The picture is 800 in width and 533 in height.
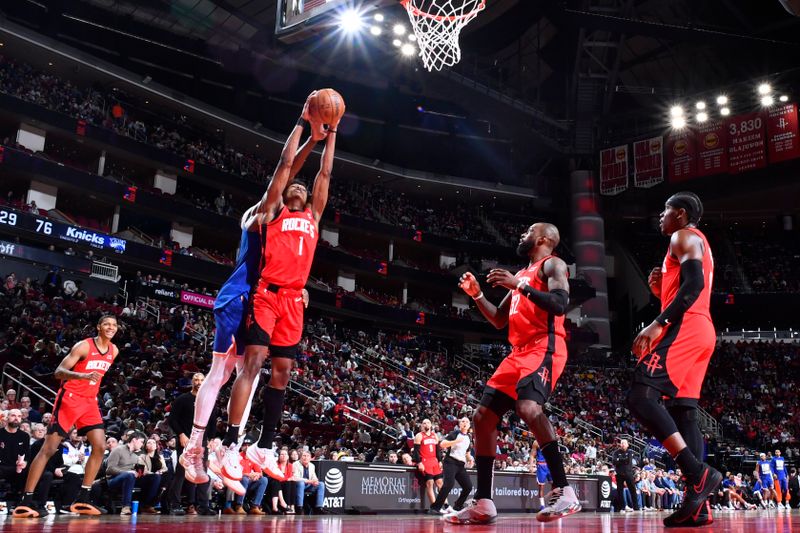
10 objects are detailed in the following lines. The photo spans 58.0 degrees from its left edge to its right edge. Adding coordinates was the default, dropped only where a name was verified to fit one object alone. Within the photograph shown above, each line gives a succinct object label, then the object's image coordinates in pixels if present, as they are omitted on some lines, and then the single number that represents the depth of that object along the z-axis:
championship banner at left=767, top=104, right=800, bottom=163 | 28.11
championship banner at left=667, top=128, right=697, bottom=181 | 30.98
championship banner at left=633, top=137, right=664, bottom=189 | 31.45
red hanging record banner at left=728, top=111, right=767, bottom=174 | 29.08
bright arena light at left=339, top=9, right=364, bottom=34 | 8.73
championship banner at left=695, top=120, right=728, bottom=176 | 30.06
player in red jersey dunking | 4.79
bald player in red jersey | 4.77
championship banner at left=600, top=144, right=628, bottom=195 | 33.00
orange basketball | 5.02
